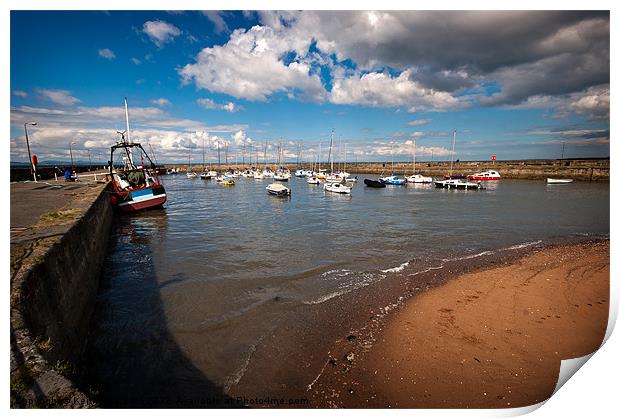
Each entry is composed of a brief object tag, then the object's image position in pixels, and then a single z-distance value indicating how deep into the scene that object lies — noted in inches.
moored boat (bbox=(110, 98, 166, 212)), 1000.9
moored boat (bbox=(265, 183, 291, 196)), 1750.7
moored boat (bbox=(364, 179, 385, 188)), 2600.9
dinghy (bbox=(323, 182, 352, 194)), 1904.5
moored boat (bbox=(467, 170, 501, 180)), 3171.8
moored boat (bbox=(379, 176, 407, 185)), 2837.1
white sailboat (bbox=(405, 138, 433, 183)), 2945.4
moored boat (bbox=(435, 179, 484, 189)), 2289.6
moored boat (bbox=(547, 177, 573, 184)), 2603.3
